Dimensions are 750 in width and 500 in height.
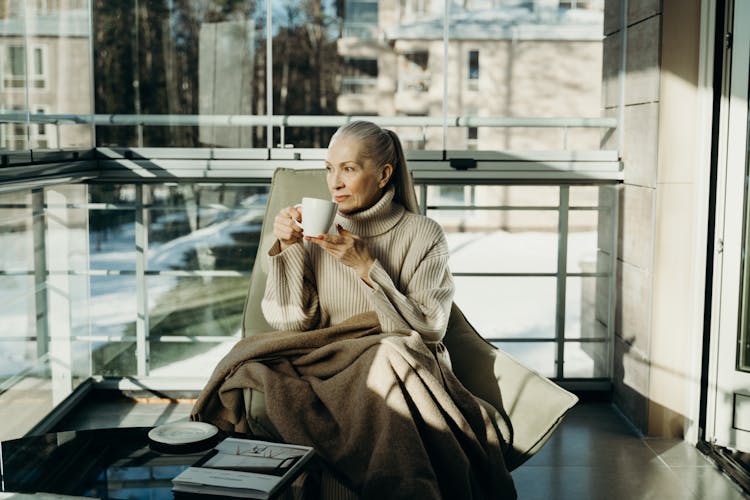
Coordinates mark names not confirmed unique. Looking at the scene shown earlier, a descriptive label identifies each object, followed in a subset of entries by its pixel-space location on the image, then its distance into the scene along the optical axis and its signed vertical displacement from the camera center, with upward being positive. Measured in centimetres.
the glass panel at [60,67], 303 +42
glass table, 174 -63
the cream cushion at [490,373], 226 -55
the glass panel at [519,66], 379 +50
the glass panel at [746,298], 312 -44
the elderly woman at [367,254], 241 -23
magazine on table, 164 -59
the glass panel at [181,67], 378 +49
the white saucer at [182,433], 194 -60
